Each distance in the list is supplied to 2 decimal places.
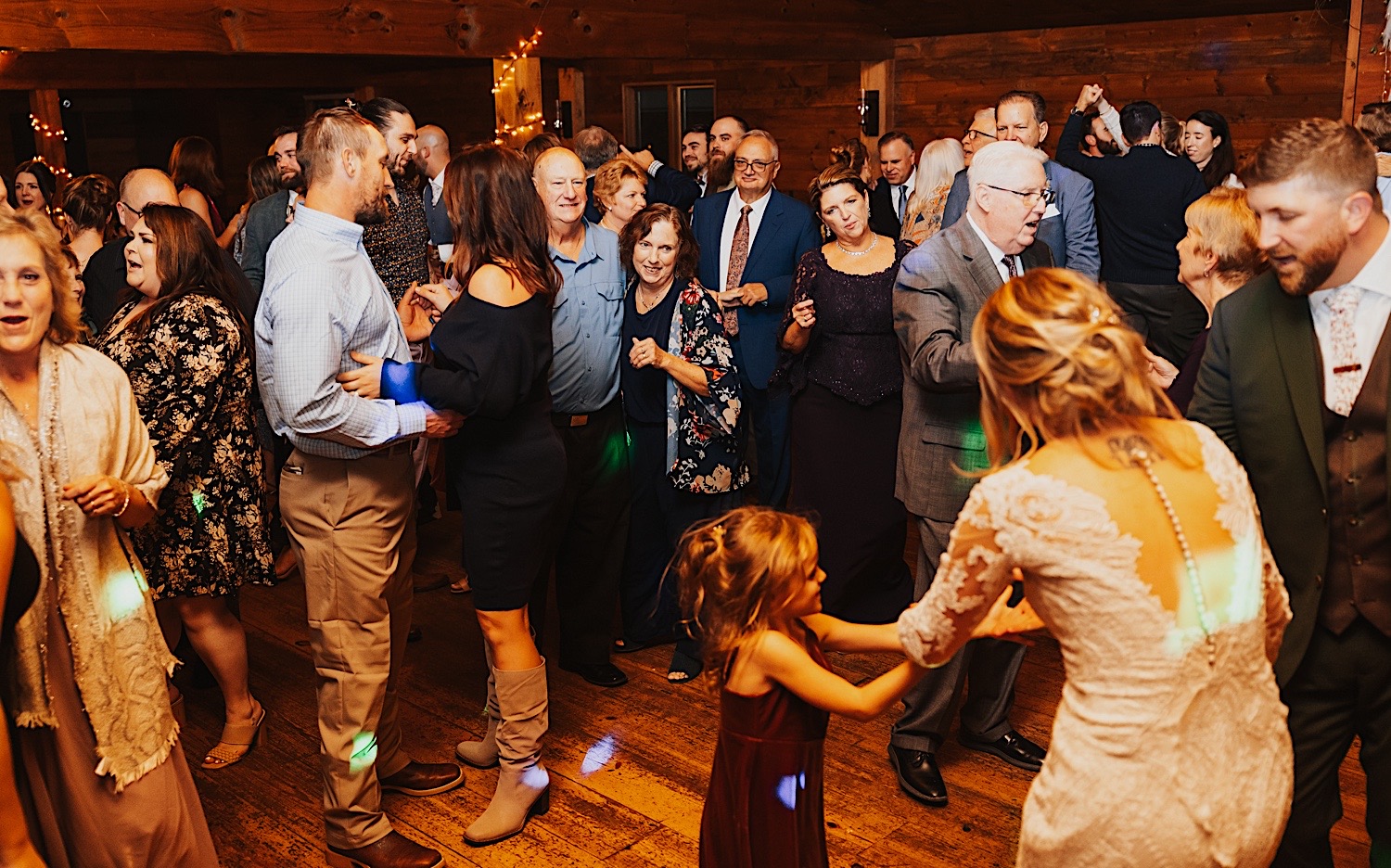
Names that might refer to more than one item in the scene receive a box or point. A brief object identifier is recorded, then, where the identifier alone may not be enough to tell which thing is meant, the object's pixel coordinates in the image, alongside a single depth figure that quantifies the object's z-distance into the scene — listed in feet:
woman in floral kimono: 12.06
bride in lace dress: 5.10
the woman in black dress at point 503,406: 8.70
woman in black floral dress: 9.77
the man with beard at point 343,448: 8.23
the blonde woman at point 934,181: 15.57
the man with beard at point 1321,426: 6.39
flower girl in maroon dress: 6.49
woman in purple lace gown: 11.87
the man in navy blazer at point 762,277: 14.55
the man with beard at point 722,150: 18.48
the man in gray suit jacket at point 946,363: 9.25
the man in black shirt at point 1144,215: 17.31
